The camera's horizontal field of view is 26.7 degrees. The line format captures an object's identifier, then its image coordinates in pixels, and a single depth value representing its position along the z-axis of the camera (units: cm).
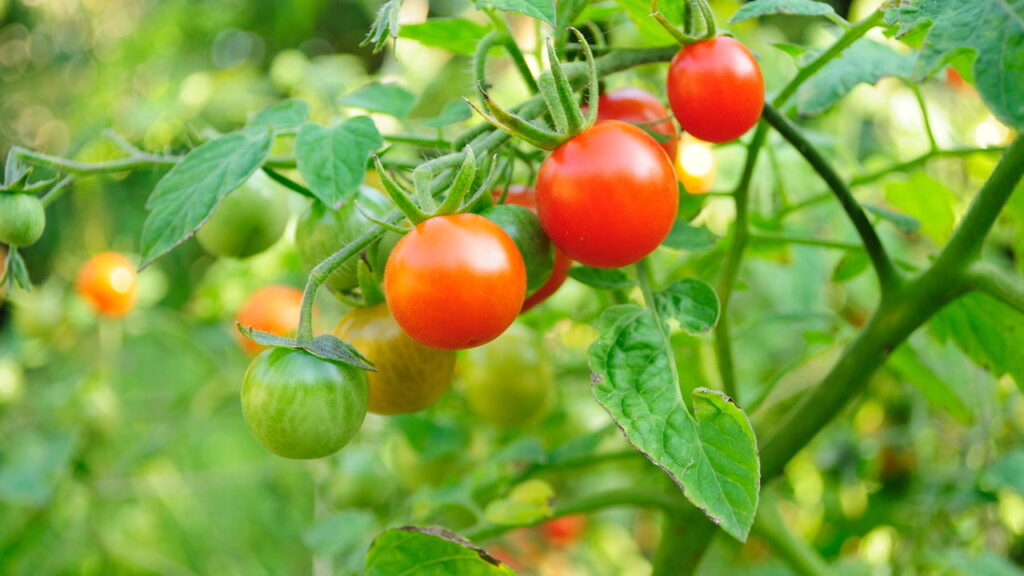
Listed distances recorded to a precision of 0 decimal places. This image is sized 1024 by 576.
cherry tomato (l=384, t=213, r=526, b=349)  43
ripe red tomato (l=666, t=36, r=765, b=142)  45
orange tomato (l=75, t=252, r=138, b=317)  89
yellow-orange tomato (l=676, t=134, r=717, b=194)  59
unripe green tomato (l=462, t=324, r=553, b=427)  59
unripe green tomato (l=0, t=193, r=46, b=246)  47
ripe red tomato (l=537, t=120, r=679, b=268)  44
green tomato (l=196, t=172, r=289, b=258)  50
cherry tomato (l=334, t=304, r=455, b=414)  47
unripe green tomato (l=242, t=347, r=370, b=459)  45
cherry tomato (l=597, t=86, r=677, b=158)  49
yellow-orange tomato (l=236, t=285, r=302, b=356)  61
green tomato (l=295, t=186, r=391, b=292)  47
